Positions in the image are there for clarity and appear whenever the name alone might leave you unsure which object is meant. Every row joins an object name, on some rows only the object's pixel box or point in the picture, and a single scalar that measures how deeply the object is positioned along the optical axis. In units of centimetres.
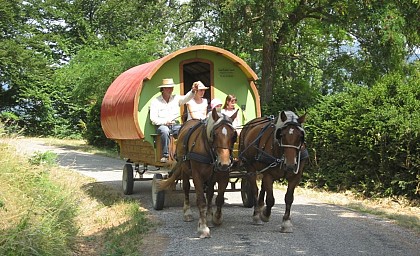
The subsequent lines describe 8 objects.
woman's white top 1088
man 1111
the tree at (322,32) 1595
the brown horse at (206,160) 839
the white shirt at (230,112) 1084
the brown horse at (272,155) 841
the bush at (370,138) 1217
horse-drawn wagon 1145
